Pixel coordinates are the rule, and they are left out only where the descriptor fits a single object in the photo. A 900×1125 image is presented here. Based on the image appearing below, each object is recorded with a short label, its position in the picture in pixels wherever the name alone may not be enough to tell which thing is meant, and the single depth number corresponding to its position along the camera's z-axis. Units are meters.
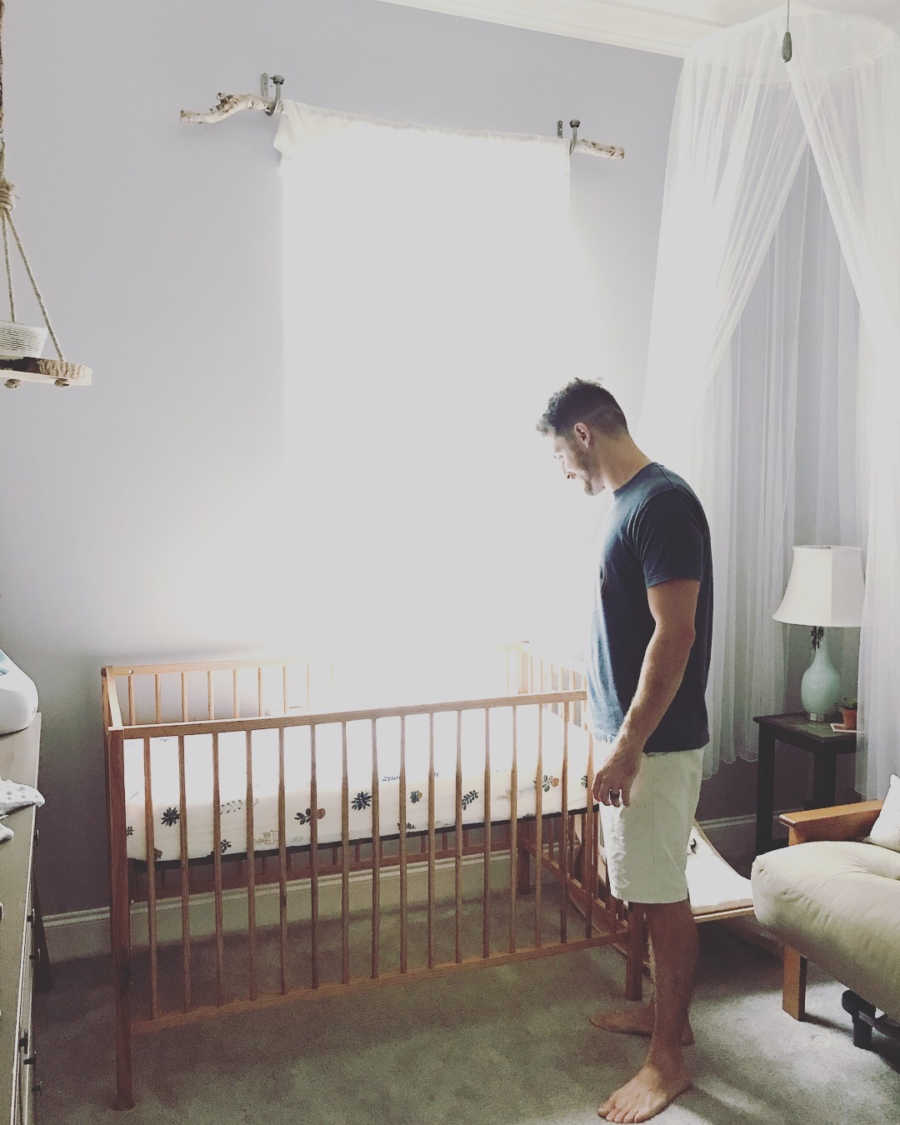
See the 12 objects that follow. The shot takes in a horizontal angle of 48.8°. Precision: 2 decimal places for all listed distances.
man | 1.98
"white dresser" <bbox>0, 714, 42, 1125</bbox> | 0.97
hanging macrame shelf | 1.57
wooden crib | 2.21
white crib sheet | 2.25
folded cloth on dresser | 1.63
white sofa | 2.00
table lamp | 3.02
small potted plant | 3.06
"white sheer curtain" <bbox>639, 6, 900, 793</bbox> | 2.47
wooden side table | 3.00
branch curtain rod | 2.68
